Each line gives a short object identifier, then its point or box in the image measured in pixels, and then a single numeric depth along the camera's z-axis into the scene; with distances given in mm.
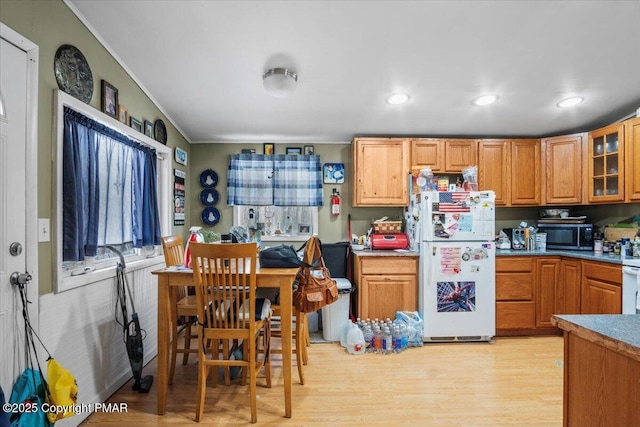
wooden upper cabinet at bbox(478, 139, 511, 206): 3488
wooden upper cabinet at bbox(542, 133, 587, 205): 3270
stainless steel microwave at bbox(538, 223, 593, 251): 3202
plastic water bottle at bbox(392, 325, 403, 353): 2830
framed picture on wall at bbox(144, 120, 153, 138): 2624
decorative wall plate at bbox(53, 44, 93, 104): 1680
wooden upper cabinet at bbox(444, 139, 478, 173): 3500
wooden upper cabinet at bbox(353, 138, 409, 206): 3490
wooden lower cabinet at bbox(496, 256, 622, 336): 3138
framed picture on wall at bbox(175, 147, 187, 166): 3324
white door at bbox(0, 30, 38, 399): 1367
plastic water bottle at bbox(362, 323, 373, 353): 2871
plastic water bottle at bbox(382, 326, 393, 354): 2810
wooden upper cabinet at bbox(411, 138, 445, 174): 3510
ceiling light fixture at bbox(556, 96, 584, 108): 2736
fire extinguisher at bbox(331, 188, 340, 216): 3797
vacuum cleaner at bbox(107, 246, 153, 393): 2092
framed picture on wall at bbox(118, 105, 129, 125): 2238
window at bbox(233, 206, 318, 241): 3830
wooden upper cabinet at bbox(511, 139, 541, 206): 3492
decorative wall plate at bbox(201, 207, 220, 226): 3766
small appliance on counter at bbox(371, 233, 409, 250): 3385
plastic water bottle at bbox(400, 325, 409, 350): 2882
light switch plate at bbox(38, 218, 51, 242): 1557
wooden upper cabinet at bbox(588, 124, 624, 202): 2885
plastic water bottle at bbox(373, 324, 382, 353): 2834
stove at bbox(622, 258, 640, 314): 2391
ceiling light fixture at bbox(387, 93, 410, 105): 2682
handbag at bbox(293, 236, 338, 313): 2180
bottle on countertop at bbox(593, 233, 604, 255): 3047
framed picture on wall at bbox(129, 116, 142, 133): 2402
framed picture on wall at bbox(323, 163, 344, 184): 3828
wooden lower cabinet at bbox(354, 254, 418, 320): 3113
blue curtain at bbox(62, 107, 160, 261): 1729
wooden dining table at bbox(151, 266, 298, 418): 1900
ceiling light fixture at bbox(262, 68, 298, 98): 2219
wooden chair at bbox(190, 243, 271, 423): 1725
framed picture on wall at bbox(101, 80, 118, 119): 2043
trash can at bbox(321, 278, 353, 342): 3062
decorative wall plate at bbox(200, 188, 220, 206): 3787
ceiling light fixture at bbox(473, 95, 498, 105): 2707
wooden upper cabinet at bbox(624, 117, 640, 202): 2748
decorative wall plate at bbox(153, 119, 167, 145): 2811
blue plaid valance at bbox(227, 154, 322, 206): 3711
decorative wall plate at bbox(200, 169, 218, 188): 3797
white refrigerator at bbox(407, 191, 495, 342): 2990
